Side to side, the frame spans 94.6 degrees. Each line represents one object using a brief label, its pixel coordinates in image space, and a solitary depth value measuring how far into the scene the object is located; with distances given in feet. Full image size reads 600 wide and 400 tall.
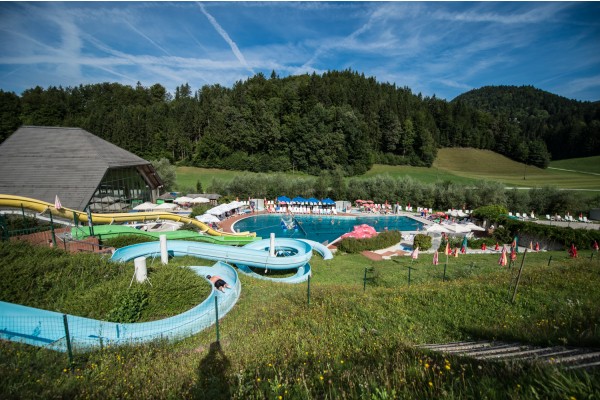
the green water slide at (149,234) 47.61
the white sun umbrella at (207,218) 78.95
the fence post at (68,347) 15.19
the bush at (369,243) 65.62
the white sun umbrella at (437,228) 68.25
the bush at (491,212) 84.58
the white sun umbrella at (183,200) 101.71
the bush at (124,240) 46.55
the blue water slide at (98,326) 19.04
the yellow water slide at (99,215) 55.31
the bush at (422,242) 67.46
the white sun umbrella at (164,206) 83.88
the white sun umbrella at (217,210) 90.65
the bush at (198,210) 90.98
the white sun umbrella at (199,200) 102.25
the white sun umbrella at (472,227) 71.61
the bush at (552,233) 64.80
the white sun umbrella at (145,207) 82.29
